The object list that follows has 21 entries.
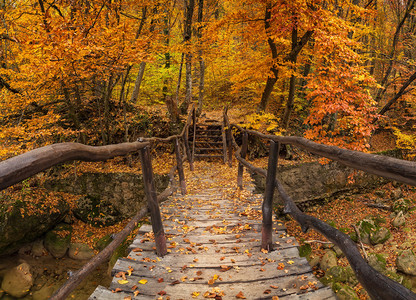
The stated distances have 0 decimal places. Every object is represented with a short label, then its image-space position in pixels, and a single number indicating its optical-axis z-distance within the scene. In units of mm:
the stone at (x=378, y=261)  6323
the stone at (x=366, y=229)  7941
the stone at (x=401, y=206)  9414
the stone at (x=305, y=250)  7414
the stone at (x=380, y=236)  7770
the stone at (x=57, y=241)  8344
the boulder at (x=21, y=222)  7760
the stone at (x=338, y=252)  7380
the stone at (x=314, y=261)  7215
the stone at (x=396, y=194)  10951
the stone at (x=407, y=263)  6500
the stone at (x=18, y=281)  6913
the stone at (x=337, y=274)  6172
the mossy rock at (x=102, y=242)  8486
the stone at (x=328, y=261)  6995
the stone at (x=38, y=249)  8305
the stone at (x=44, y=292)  6902
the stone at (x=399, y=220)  8523
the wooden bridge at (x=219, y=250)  1164
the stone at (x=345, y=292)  5057
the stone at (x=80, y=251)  8336
